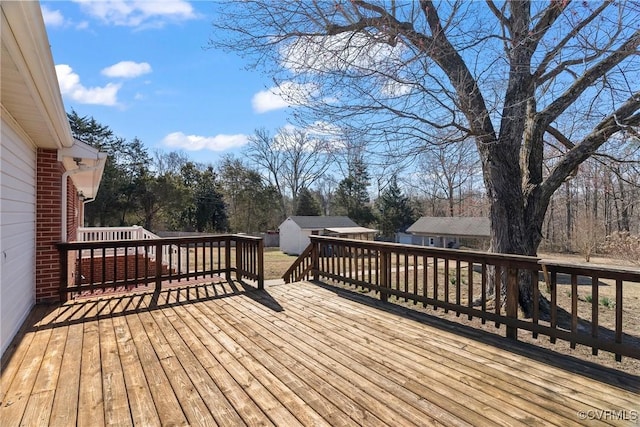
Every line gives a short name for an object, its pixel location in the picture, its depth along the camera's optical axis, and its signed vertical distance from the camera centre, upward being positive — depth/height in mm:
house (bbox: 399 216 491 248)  23172 -1155
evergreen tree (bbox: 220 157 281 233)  30688 +1810
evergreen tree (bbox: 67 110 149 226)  25031 +3406
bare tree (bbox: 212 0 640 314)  4879 +2100
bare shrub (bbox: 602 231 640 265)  10219 -1075
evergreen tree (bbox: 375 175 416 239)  32469 +199
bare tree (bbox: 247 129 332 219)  31672 +4897
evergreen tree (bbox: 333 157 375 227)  33094 +1315
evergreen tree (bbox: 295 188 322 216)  32875 +1026
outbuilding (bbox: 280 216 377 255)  24641 -1179
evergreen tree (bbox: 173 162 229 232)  30156 +812
